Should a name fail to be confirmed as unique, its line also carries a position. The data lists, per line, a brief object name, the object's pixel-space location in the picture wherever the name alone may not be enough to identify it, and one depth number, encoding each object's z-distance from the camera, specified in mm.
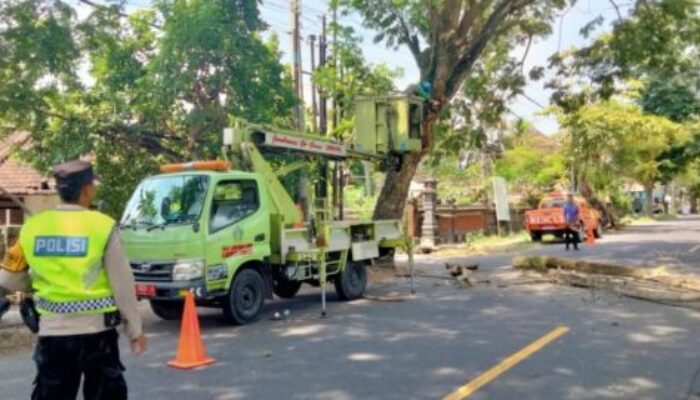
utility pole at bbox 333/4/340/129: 18812
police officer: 3893
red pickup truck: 27500
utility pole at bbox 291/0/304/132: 18055
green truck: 9711
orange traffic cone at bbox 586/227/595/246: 27022
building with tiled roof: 20000
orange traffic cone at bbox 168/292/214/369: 7684
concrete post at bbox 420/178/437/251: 27753
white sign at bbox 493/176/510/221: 30472
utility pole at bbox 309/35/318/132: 22656
